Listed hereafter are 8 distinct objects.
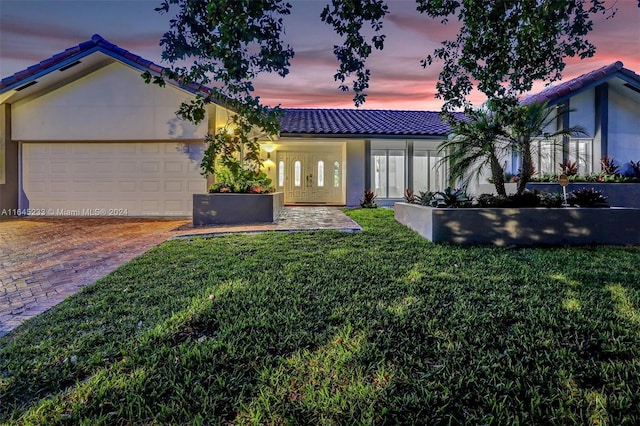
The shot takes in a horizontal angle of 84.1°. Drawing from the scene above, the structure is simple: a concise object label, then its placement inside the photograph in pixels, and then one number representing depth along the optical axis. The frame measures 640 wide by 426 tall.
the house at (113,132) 11.36
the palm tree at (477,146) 7.61
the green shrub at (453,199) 7.14
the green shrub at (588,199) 6.87
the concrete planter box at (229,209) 9.70
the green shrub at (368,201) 14.38
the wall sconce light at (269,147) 14.40
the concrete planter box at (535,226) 6.47
